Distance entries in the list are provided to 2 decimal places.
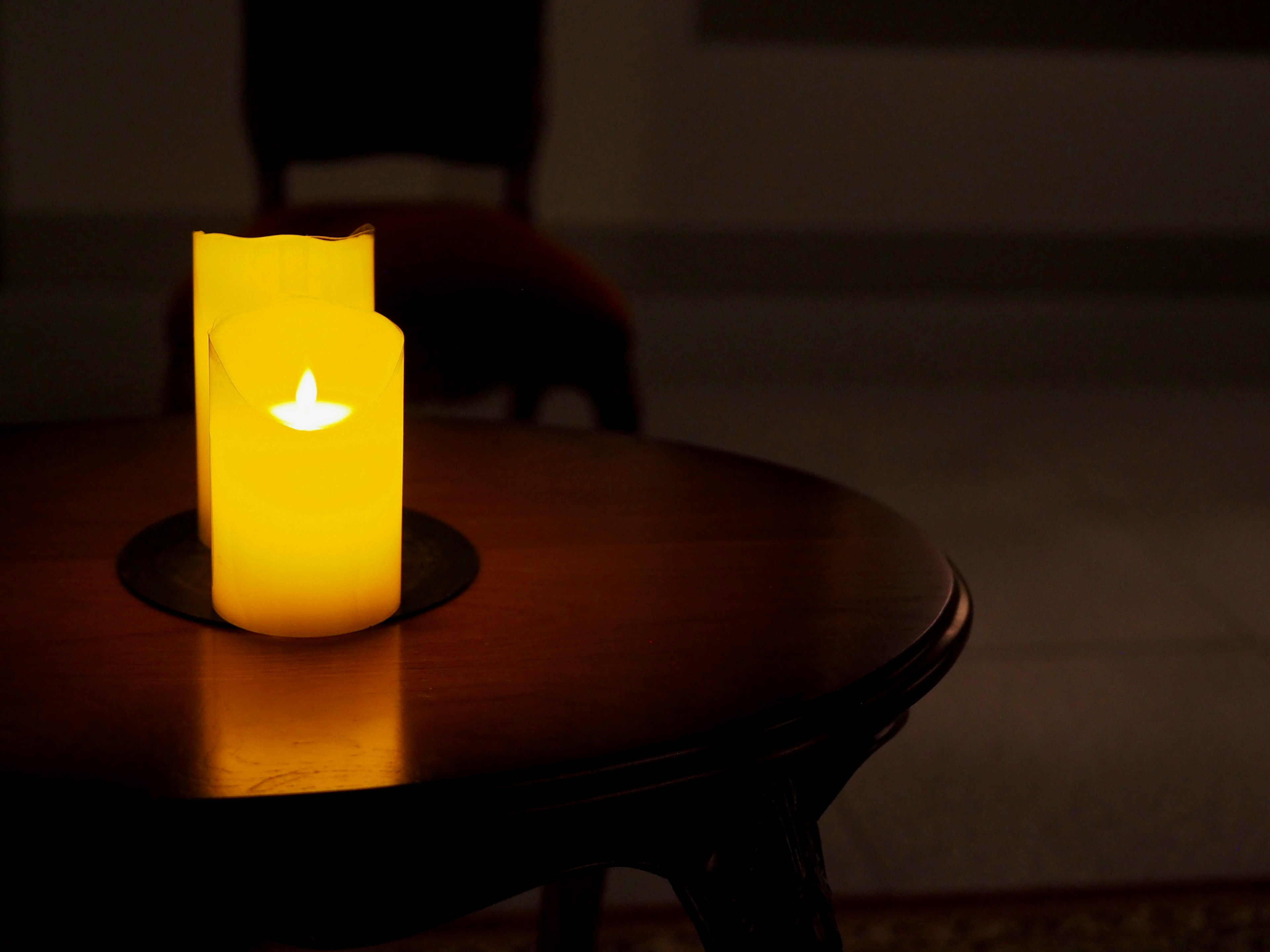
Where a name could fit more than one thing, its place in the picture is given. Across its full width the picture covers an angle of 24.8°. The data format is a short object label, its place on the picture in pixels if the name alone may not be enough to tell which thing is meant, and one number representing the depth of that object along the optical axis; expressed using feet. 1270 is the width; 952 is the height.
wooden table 3.62
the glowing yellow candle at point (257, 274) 4.21
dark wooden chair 6.99
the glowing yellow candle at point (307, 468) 3.89
